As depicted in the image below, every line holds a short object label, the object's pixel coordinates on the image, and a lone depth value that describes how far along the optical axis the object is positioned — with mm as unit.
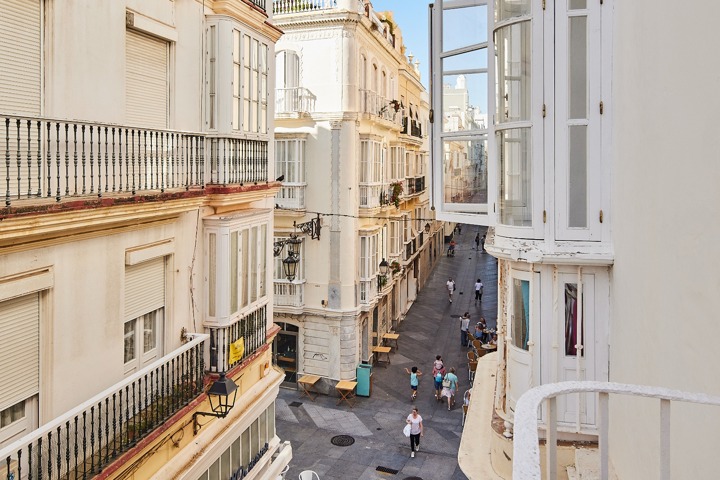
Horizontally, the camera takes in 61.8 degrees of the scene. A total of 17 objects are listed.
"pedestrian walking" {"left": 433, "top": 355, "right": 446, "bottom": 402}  21547
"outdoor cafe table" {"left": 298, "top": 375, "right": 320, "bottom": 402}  22562
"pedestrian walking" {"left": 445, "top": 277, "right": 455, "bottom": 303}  36969
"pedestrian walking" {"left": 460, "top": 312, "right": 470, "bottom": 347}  27969
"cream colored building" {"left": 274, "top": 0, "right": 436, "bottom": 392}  22906
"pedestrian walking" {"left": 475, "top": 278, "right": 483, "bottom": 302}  35906
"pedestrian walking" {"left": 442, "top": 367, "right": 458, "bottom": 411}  20953
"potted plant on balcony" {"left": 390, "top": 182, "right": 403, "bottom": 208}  28172
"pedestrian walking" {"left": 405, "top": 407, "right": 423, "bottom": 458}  17328
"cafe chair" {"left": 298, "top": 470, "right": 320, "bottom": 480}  13164
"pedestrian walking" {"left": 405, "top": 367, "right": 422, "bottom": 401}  21672
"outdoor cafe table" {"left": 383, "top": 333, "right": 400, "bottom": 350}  27791
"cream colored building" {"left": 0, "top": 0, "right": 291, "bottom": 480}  6410
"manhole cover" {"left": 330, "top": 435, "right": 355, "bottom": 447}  18391
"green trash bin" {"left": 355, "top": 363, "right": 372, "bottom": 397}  22344
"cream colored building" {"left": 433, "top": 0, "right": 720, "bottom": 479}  4133
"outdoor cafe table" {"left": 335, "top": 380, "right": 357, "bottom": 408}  21812
